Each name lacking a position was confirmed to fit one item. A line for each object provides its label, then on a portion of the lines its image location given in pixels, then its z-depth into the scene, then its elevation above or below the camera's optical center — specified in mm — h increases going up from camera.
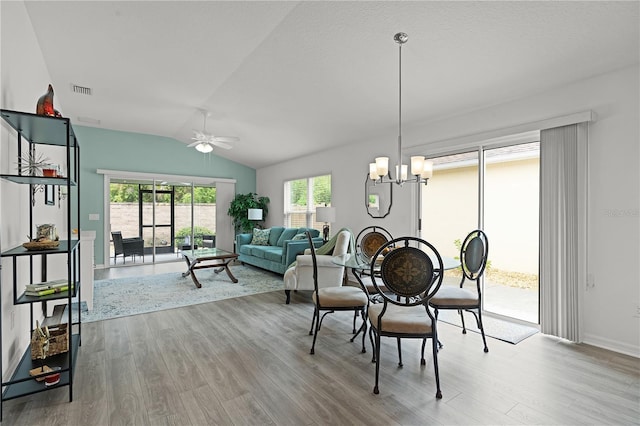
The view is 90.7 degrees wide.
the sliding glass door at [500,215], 3604 -21
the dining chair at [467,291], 2848 -740
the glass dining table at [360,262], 2781 -466
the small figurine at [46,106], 2236 +769
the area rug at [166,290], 4098 -1212
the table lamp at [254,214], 7988 -15
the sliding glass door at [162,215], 7391 -42
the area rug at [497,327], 3188 -1237
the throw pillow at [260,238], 7055 -552
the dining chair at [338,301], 2846 -788
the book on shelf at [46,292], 2195 -549
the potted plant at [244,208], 8484 +145
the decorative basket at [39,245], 2123 -215
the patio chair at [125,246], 7078 -733
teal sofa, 5496 -711
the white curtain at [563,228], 3053 -149
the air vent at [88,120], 6343 +1909
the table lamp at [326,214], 5652 -11
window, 6721 +329
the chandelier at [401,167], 2930 +446
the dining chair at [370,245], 3422 -349
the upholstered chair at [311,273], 4355 -829
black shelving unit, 2047 -255
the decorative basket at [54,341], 2329 -964
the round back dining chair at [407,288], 2193 -533
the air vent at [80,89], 4723 +1892
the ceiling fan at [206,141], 5273 +1234
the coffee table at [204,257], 5207 -747
